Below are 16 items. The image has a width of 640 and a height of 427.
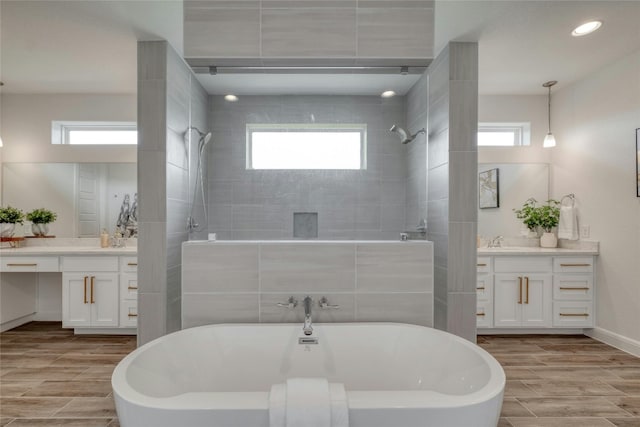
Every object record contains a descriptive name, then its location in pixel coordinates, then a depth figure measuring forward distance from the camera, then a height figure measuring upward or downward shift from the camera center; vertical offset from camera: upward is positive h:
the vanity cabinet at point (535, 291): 3.37 -0.71
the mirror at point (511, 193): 3.77 +0.23
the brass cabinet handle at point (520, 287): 3.37 -0.67
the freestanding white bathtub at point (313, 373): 1.16 -0.67
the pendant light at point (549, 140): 3.61 +0.75
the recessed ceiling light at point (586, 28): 2.46 +1.29
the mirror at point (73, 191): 3.79 +0.23
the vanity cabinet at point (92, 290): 3.34 -0.70
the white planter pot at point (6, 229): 3.59 -0.16
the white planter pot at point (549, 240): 3.65 -0.26
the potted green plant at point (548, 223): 3.63 -0.08
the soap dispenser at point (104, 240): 3.62 -0.27
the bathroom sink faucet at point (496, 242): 3.74 -0.28
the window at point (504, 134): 3.91 +0.87
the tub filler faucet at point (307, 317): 1.94 -0.55
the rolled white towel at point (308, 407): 1.15 -0.62
